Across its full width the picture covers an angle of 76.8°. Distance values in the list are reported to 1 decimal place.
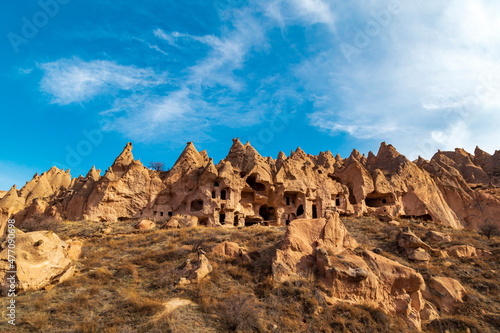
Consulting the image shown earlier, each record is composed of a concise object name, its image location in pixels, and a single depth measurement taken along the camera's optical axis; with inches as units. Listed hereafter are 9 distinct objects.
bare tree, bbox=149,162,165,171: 1582.2
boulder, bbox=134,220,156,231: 941.2
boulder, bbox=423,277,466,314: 494.6
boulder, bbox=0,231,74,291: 449.1
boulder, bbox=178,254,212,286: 477.7
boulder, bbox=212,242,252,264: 562.3
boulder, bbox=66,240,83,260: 588.4
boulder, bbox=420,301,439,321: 468.1
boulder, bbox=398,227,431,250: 667.4
